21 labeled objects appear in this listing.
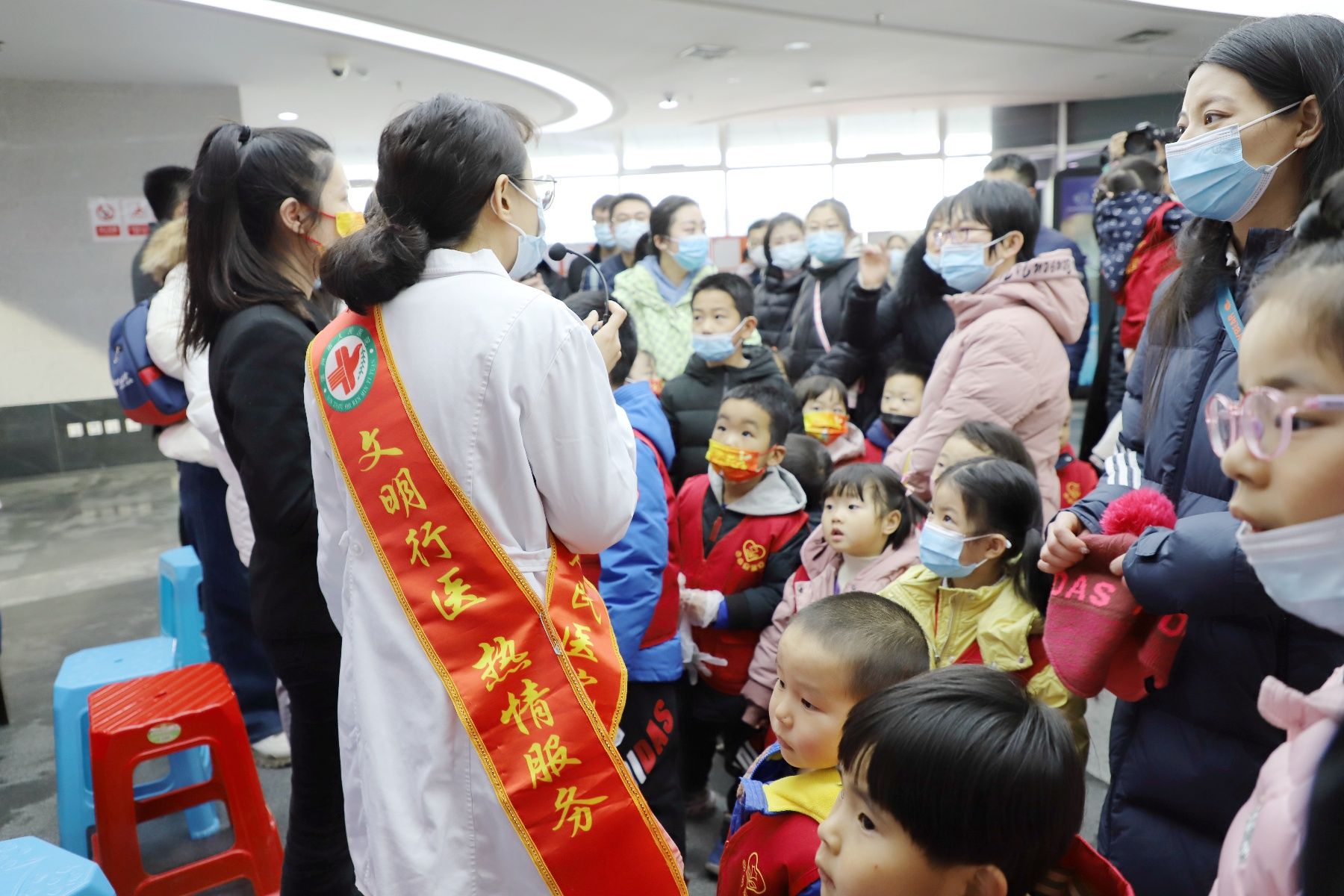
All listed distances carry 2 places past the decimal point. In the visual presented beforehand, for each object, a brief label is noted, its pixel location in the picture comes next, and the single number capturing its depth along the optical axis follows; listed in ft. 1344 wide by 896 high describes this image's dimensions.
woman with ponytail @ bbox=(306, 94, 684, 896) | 3.85
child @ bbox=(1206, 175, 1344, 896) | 1.93
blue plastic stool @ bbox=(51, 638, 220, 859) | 7.41
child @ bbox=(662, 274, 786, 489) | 9.25
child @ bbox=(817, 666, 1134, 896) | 2.99
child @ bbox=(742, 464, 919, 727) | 6.53
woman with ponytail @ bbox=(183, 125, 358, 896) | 4.89
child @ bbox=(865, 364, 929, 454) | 9.71
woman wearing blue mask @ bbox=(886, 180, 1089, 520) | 7.46
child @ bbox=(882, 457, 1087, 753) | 5.58
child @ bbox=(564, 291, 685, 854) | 5.84
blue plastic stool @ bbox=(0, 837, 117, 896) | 4.67
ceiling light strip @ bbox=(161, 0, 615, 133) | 18.68
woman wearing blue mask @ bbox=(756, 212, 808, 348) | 14.05
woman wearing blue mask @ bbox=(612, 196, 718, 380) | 12.69
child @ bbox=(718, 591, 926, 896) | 3.88
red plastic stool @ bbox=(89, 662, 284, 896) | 6.56
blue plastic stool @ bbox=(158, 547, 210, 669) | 9.80
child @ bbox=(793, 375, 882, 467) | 9.44
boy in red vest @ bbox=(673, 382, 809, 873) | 7.19
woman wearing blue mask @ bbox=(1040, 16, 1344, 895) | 3.73
